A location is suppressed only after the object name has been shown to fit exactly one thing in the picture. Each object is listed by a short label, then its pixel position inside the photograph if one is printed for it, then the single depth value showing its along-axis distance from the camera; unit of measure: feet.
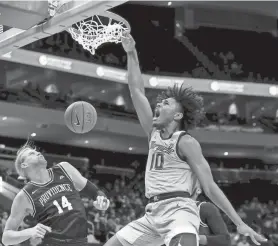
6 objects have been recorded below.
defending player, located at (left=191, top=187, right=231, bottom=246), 16.44
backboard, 16.60
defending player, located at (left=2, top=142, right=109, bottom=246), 15.56
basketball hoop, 21.33
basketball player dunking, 13.42
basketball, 23.75
